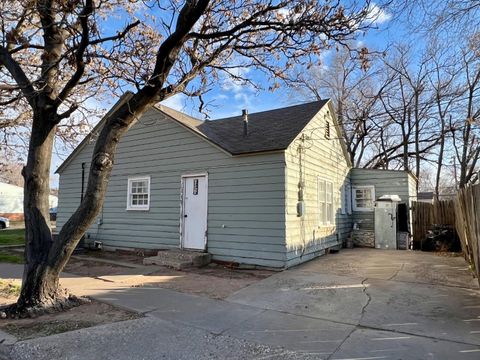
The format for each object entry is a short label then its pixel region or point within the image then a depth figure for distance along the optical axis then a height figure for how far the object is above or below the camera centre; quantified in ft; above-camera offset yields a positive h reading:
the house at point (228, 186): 29.89 +2.70
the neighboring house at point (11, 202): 129.91 +3.89
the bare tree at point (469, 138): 75.72 +18.31
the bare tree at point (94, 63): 18.28 +8.78
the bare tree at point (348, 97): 82.79 +28.63
